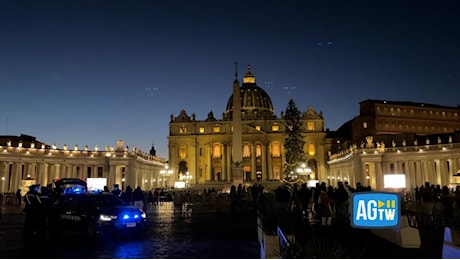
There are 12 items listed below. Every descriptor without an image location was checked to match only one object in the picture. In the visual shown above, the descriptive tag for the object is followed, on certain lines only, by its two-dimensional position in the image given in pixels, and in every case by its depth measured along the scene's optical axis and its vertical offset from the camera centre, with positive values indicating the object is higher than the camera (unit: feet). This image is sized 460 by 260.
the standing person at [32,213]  52.21 -2.95
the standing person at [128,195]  82.89 -0.89
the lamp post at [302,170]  190.94 +9.54
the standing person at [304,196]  68.18 -1.09
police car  48.65 -3.10
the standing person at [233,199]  86.99 -1.98
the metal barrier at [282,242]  24.04 -3.43
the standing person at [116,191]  89.96 -0.03
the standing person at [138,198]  81.25 -1.54
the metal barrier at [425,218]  56.54 -4.42
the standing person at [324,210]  53.78 -2.78
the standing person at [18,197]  120.57 -1.69
